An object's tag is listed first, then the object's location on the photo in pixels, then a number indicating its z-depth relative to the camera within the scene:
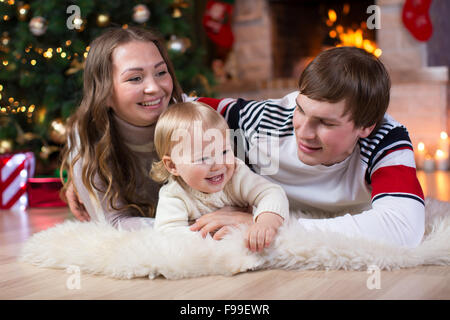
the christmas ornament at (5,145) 2.33
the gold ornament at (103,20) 2.22
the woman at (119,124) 1.40
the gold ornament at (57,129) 2.23
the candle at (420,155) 3.28
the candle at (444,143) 3.24
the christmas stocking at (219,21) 3.64
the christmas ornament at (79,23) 2.12
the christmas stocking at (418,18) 3.15
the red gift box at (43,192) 2.21
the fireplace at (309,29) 3.69
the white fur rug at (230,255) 1.04
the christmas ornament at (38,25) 2.14
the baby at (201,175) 1.18
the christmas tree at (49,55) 2.17
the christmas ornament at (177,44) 2.40
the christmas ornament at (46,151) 2.37
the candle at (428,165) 3.21
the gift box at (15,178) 2.16
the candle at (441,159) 3.24
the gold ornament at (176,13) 2.50
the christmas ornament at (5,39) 2.27
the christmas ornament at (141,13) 2.26
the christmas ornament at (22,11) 2.25
